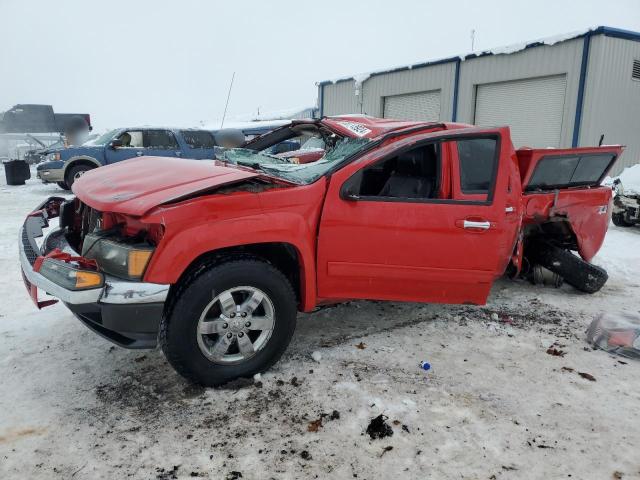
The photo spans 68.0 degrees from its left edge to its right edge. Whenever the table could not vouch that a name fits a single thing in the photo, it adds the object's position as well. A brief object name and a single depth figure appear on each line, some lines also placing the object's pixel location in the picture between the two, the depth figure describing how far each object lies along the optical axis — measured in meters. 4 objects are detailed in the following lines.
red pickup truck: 2.63
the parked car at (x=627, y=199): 8.48
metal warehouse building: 12.27
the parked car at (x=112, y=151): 11.89
